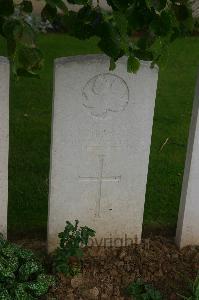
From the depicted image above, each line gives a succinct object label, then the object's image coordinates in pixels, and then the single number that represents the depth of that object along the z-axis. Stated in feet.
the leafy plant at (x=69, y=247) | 10.91
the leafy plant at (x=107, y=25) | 5.92
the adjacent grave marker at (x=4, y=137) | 10.23
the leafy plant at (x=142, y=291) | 10.75
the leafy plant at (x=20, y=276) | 10.18
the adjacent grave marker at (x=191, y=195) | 11.49
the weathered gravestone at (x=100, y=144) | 10.73
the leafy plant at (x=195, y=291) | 10.44
